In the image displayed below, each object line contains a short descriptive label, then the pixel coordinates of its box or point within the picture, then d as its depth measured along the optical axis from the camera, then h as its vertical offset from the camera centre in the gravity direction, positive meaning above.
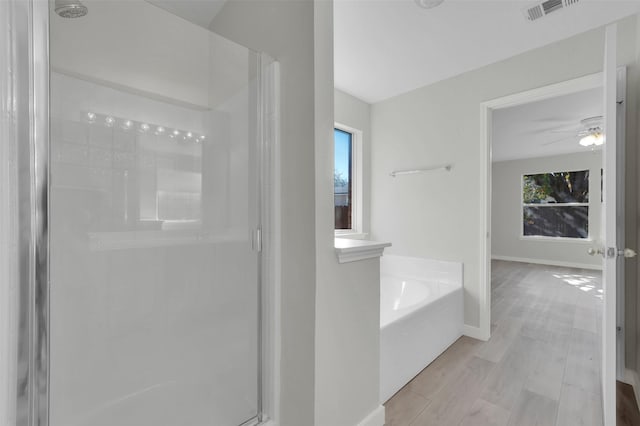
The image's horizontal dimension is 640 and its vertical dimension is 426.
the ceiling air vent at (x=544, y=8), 1.77 +1.30
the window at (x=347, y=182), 3.27 +0.36
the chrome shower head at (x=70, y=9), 0.99 +0.73
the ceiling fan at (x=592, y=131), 3.27 +0.99
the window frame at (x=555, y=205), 5.70 -0.16
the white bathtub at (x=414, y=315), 1.78 -0.80
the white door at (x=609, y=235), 1.32 -0.12
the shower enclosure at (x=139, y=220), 0.91 -0.03
